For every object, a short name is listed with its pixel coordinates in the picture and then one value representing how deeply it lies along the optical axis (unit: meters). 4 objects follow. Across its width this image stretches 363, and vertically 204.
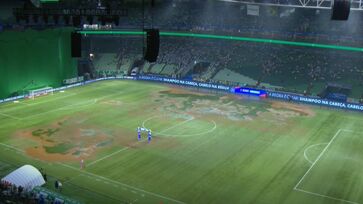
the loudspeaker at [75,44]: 32.29
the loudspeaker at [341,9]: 23.23
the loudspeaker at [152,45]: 27.59
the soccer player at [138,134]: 34.59
